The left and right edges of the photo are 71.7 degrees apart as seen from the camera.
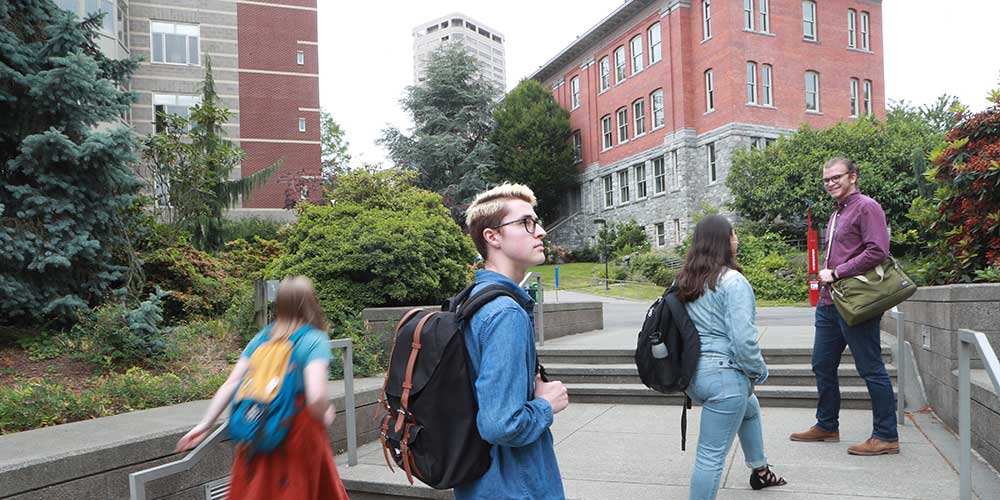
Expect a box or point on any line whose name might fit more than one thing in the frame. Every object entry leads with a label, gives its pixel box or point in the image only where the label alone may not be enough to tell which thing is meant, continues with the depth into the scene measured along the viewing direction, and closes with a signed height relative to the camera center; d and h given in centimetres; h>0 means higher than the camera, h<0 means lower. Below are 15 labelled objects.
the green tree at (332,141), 5377 +1006
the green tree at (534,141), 4488 +759
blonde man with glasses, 204 -33
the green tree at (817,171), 2769 +322
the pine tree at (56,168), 691 +109
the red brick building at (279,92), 3425 +871
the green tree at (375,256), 829 +7
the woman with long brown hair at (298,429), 321 -78
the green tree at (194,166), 1559 +242
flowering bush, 695 +42
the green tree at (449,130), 4347 +855
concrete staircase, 680 -137
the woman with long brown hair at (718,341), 364 -48
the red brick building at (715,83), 3397 +875
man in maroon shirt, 470 -47
